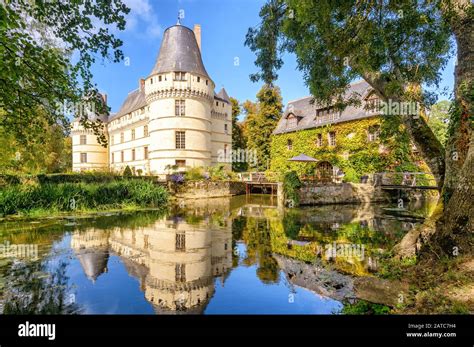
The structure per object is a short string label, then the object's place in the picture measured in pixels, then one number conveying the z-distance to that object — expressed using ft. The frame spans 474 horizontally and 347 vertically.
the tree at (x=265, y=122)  110.32
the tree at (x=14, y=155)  18.12
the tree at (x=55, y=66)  14.08
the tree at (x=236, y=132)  137.28
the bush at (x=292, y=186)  50.16
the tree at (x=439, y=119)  116.26
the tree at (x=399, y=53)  15.10
